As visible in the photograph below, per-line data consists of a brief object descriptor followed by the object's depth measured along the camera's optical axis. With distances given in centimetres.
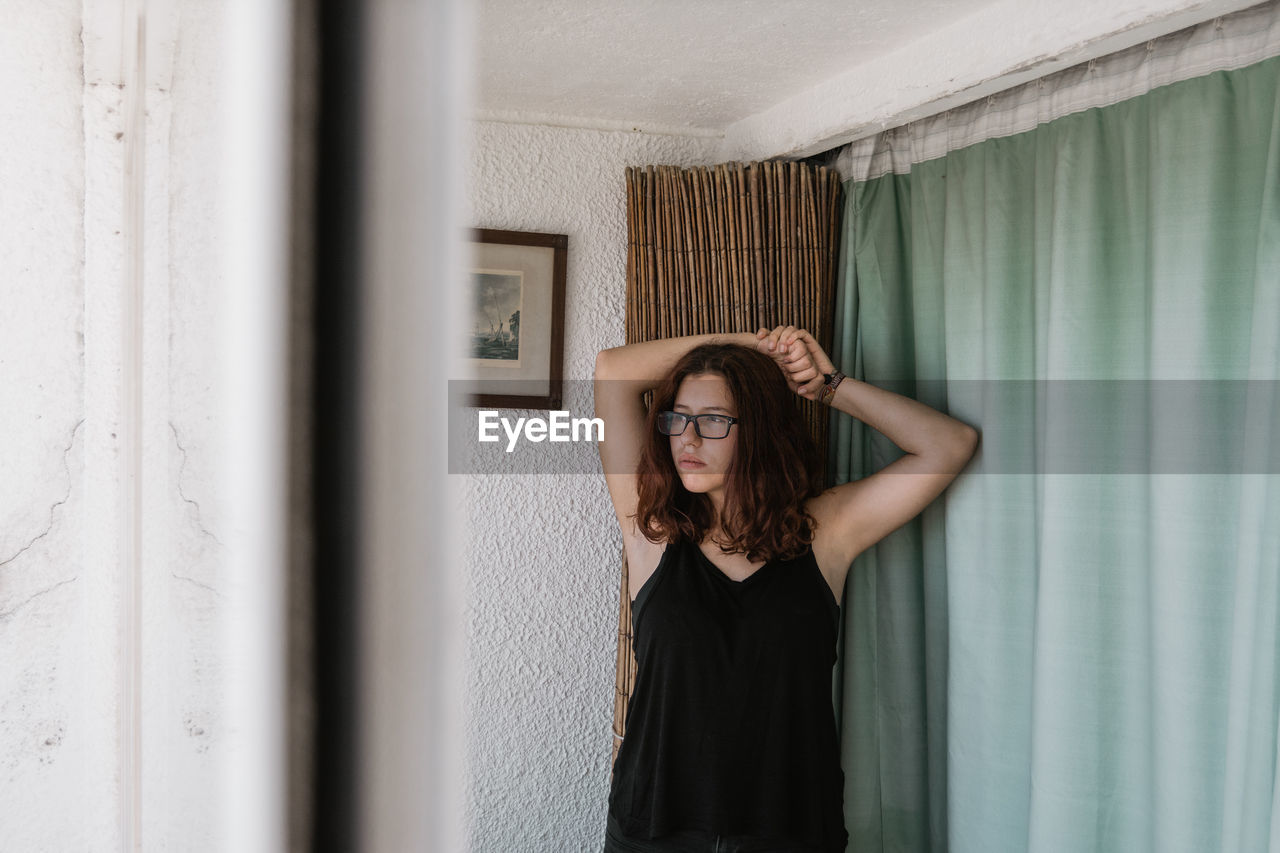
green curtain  120
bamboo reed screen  197
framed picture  209
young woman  159
